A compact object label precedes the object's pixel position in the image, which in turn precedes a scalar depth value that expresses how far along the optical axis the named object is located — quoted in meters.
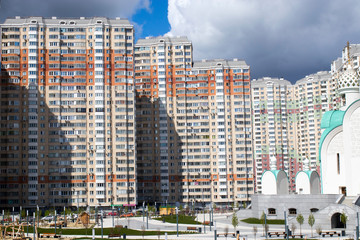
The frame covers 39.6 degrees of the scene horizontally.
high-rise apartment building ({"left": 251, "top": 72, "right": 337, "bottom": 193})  183.12
